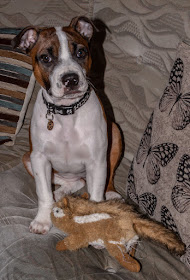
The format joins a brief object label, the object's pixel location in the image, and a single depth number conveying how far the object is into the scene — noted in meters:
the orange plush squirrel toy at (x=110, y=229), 1.76
